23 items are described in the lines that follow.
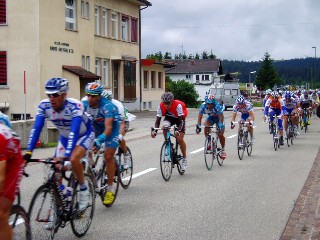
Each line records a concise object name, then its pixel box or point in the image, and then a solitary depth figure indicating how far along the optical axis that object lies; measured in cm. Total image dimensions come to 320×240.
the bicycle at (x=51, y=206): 644
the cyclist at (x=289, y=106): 2127
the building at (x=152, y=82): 5172
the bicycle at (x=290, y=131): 2084
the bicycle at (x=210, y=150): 1424
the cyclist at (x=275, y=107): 1980
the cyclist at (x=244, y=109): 1697
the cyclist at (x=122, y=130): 993
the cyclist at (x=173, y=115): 1249
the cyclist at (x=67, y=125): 673
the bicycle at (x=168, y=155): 1236
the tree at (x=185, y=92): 6844
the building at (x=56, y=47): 3272
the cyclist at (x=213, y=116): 1425
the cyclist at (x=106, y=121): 871
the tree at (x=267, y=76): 11662
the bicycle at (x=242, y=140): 1656
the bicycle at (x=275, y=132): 1923
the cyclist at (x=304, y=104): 2830
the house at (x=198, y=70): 11900
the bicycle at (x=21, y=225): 567
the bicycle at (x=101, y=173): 916
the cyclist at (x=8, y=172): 480
